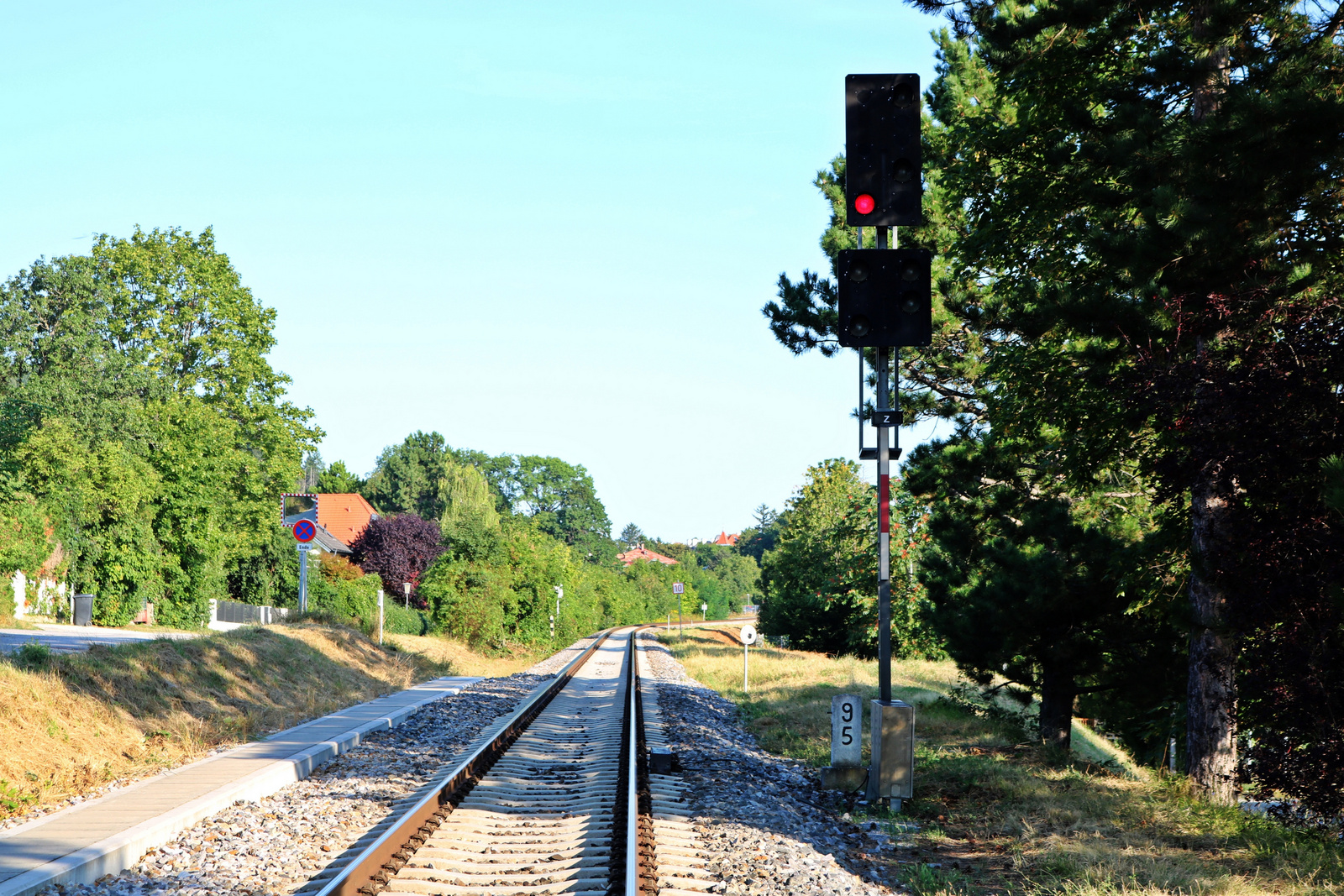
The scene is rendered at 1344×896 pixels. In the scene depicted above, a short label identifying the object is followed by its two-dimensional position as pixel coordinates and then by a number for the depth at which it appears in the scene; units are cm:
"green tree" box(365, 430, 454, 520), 13125
